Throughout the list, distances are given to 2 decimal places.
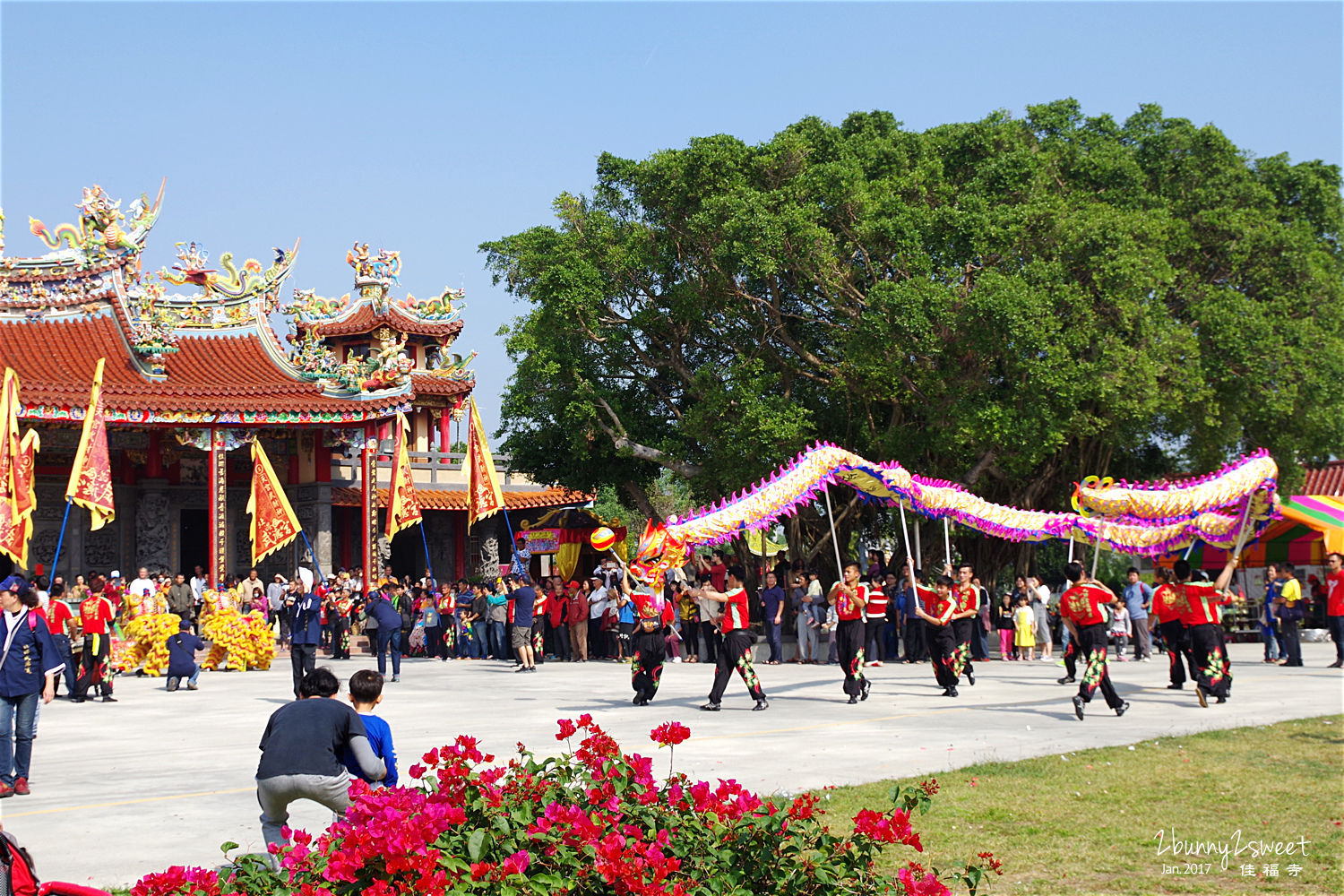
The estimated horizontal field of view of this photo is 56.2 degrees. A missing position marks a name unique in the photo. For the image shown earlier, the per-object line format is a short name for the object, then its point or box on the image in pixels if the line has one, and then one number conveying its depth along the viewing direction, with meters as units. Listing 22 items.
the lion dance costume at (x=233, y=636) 22.05
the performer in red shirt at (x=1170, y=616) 13.69
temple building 26.73
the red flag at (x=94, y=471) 23.53
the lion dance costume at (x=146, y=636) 20.69
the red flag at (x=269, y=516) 26.75
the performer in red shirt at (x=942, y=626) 14.95
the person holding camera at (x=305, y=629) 16.62
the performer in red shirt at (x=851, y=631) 14.42
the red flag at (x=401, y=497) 28.52
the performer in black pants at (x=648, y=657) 14.29
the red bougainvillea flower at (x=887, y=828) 4.34
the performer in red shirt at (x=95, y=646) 17.00
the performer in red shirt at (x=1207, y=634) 13.26
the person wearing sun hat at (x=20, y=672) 9.34
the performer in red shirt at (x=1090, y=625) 12.42
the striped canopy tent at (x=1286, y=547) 27.97
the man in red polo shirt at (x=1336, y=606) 17.95
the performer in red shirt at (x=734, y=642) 13.60
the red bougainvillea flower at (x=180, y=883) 4.18
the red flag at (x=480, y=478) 28.69
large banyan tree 22.55
